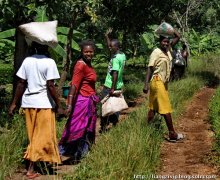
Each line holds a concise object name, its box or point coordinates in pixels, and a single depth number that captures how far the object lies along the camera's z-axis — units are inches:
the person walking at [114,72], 271.1
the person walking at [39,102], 197.6
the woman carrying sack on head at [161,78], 269.6
